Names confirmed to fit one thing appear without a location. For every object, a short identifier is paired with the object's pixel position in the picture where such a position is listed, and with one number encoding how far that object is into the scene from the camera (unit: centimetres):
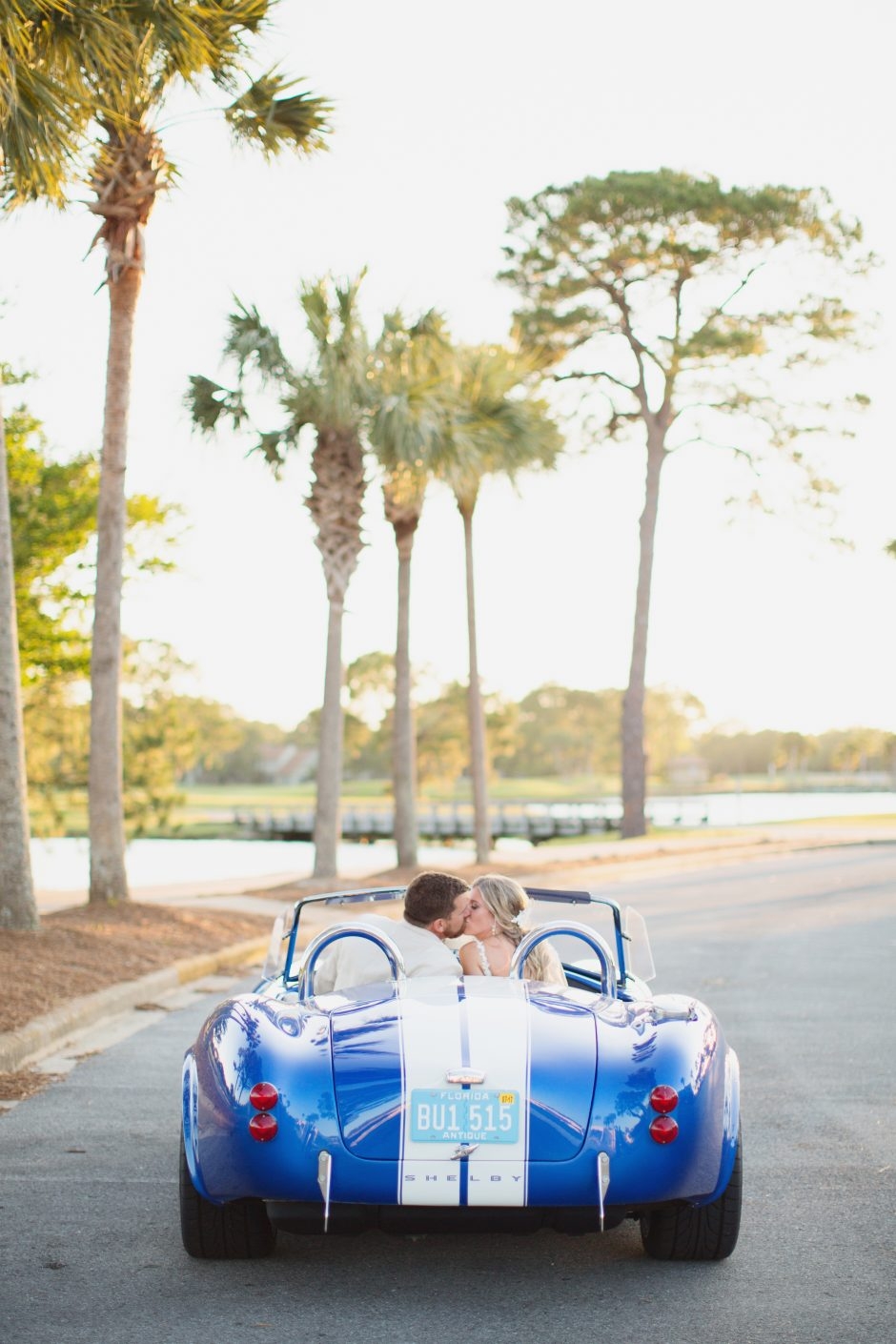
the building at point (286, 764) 15600
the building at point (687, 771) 16600
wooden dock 7056
